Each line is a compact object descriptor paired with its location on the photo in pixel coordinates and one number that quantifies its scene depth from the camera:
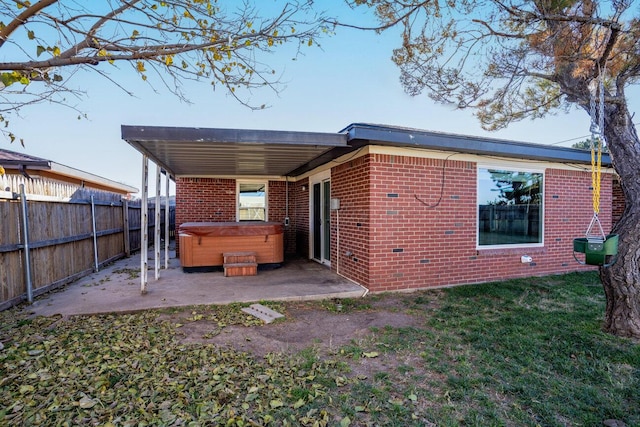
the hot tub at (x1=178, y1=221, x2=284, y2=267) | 6.71
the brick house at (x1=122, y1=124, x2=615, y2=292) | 4.98
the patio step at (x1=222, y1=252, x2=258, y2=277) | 6.40
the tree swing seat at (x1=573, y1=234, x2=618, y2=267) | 3.26
